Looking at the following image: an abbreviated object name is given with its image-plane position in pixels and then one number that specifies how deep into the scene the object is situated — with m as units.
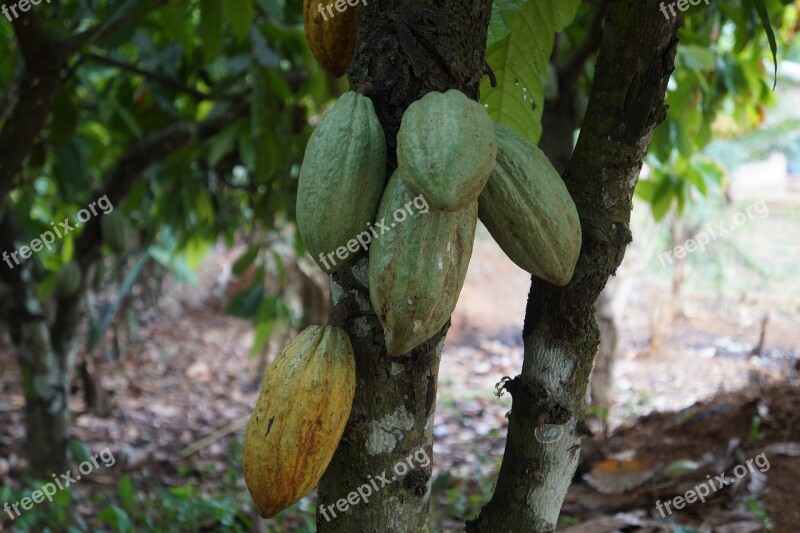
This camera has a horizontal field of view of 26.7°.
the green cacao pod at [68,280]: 3.82
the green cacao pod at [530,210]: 1.51
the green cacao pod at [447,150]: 1.43
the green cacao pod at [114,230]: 3.81
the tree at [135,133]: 2.62
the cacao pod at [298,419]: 1.52
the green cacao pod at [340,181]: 1.51
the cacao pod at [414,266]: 1.48
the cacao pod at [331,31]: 1.63
